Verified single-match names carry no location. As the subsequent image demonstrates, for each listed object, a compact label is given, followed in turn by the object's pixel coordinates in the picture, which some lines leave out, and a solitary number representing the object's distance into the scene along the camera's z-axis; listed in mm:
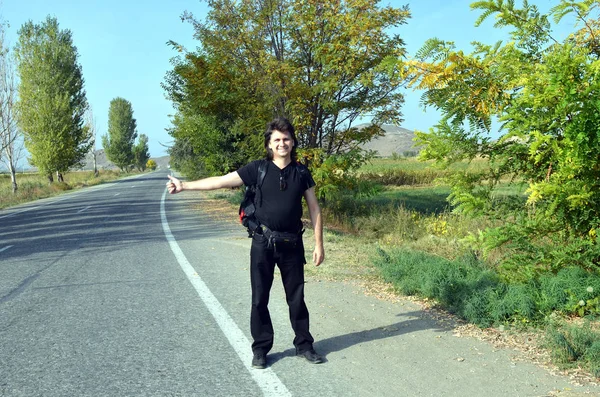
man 4383
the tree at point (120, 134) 98312
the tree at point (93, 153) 76056
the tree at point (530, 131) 5047
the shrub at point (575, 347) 4059
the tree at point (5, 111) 34656
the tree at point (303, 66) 11930
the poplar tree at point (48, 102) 47500
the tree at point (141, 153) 127625
